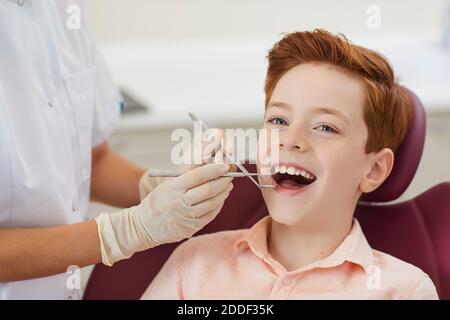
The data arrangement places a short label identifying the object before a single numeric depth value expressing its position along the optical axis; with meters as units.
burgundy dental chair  1.19
